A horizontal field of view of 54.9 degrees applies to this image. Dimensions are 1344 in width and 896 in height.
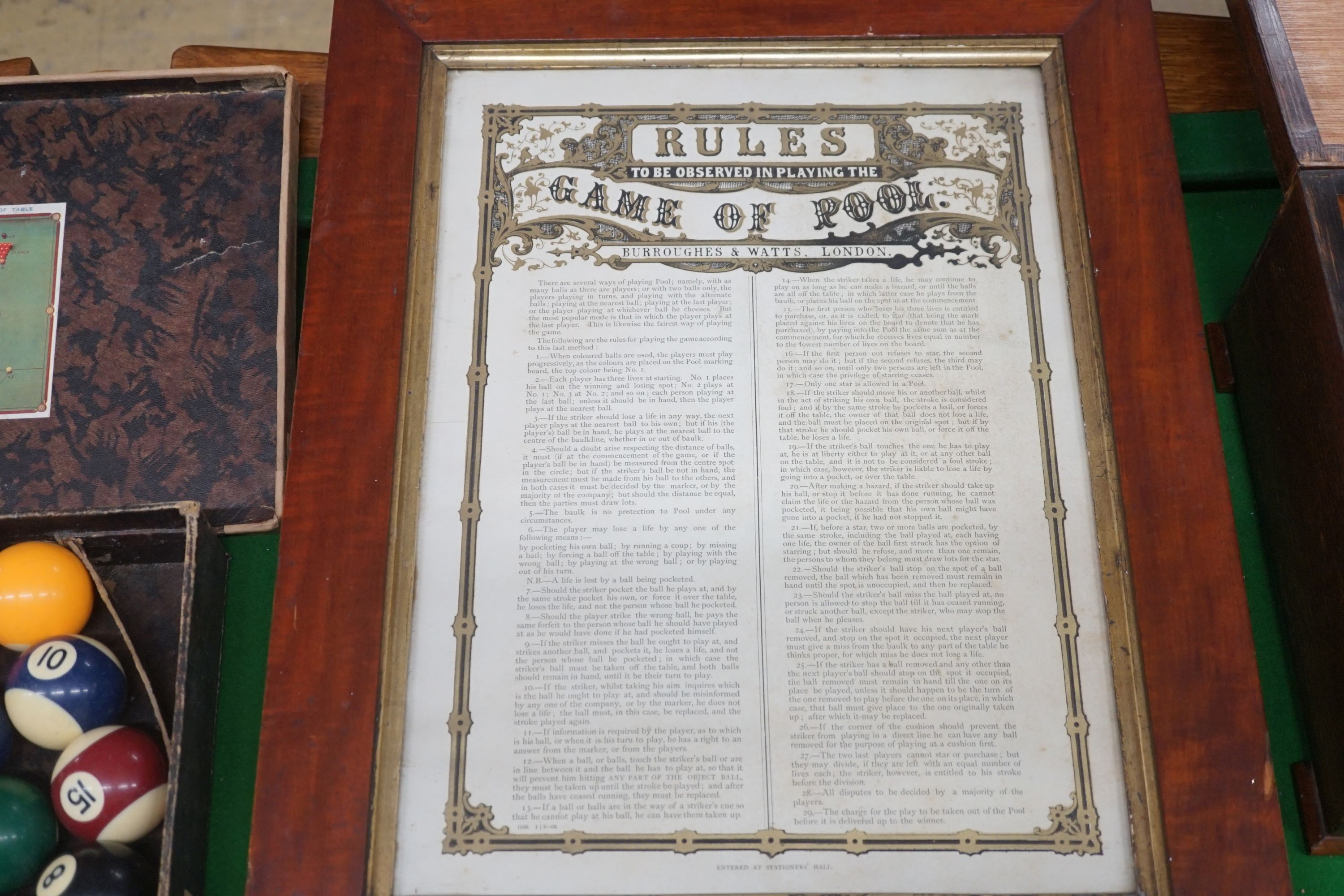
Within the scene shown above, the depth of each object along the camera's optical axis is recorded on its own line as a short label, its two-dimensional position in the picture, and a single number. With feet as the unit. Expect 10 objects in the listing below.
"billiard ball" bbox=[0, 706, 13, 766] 2.08
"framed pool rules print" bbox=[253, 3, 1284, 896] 2.03
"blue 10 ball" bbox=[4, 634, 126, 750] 2.06
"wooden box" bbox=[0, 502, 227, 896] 2.04
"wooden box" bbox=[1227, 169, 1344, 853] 2.10
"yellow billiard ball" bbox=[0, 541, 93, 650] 2.12
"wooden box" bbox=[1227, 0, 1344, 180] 2.26
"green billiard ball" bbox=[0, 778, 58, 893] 1.97
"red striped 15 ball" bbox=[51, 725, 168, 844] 2.01
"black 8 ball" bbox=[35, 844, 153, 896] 1.91
